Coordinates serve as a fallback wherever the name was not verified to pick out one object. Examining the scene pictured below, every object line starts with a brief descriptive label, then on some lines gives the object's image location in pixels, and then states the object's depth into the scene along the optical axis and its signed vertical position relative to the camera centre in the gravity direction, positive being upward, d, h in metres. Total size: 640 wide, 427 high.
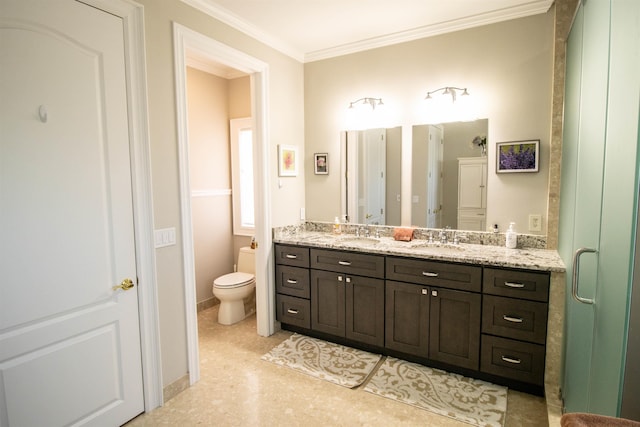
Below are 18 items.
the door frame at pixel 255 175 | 2.31 +0.11
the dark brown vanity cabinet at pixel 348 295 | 2.77 -0.91
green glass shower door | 1.05 -0.06
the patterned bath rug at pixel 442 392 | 2.15 -1.39
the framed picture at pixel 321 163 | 3.54 +0.23
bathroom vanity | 2.24 -0.85
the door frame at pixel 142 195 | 2.01 -0.05
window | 4.07 +0.10
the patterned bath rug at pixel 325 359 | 2.57 -1.39
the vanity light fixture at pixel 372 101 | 3.22 +0.78
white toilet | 3.44 -1.06
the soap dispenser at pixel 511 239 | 2.65 -0.41
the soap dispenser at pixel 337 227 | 3.46 -0.41
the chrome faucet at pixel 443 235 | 2.97 -0.43
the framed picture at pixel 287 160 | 3.30 +0.25
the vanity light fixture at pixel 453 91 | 2.85 +0.77
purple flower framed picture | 2.60 +0.22
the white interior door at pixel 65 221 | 1.57 -0.17
